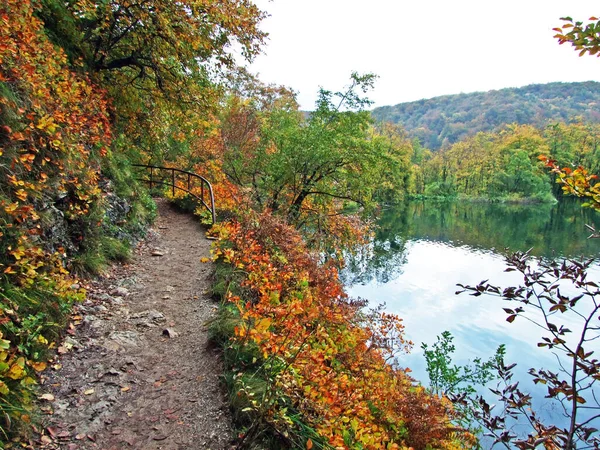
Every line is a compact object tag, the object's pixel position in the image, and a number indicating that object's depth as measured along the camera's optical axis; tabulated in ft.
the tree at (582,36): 5.49
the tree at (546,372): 6.14
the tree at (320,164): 36.96
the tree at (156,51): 20.20
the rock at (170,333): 13.79
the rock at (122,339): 12.57
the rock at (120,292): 16.19
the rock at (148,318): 14.35
